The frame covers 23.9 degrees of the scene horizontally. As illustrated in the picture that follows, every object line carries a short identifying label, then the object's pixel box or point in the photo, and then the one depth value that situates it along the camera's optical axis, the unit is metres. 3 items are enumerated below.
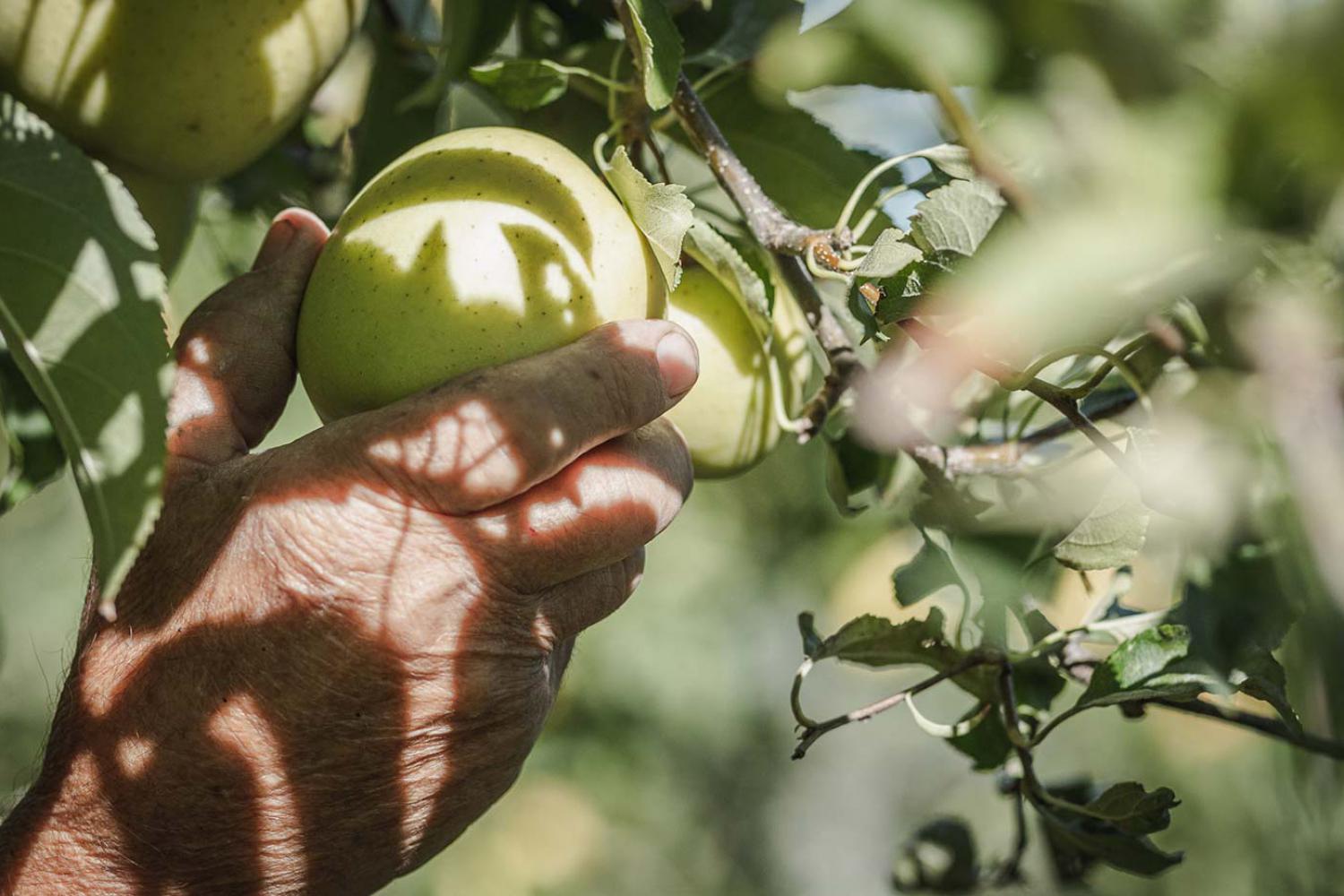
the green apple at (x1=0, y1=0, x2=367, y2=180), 0.62
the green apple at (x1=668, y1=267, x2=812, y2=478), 0.66
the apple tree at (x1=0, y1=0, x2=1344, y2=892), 0.30
